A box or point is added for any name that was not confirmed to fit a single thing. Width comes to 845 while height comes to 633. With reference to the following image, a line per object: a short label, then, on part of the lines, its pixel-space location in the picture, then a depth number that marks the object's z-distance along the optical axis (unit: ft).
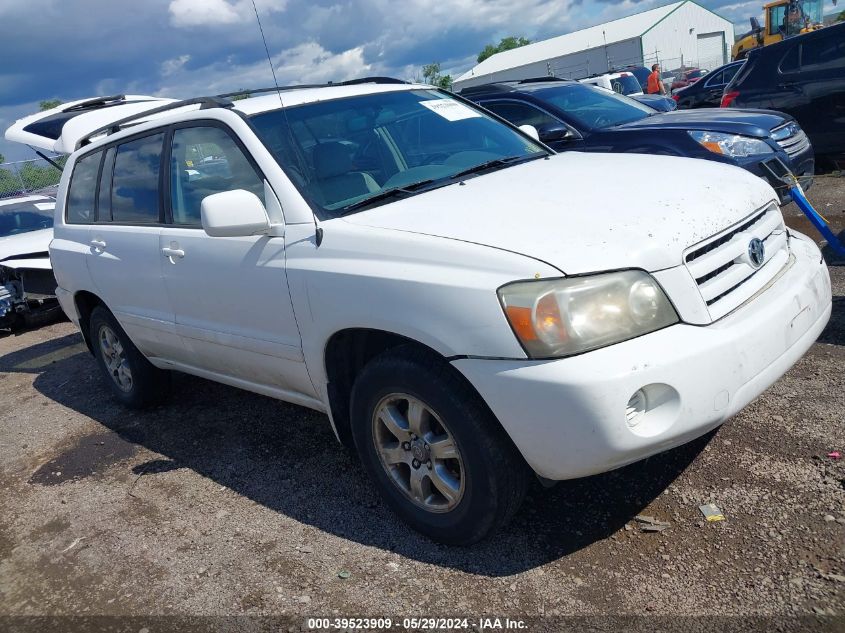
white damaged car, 26.45
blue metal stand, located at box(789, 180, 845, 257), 13.19
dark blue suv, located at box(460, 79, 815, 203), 21.94
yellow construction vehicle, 83.10
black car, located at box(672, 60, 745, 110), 58.90
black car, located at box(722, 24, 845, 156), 30.09
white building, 180.34
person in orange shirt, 69.62
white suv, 7.98
